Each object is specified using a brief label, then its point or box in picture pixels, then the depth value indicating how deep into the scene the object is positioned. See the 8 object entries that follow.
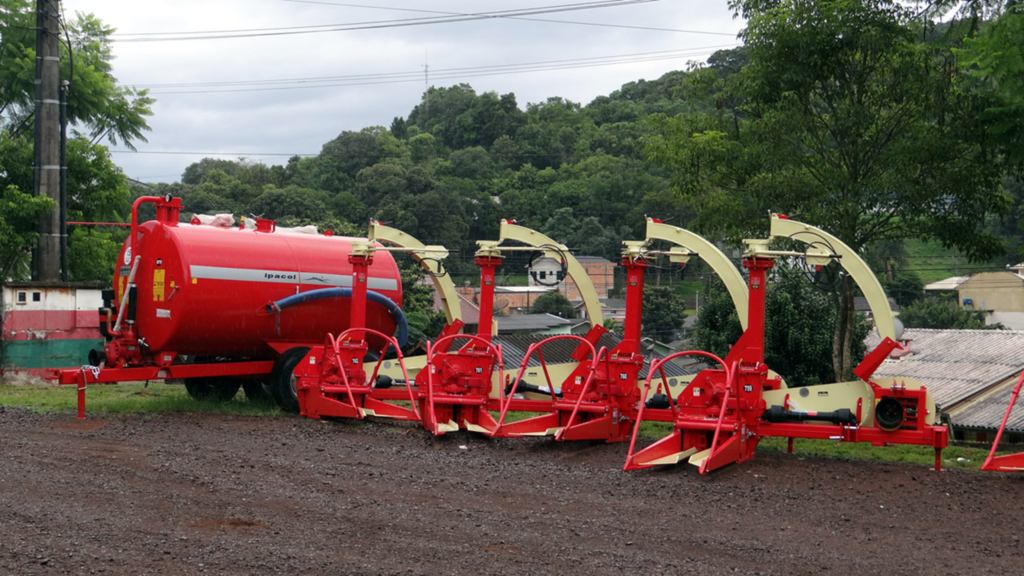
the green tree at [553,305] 61.56
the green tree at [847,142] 13.64
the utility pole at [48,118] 19.47
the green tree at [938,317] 59.41
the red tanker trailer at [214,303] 13.47
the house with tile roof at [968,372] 23.23
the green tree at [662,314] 52.34
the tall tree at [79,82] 22.92
